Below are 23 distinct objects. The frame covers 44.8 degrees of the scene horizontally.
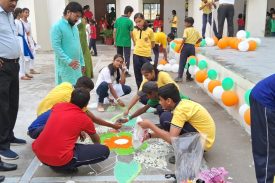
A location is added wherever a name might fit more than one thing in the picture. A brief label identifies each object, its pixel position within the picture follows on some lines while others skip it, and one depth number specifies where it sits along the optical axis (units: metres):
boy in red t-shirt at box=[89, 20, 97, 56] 12.01
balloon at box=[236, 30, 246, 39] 7.67
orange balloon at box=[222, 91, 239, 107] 4.68
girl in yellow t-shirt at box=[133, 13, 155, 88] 6.22
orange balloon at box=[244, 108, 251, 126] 3.94
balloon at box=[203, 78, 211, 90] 5.70
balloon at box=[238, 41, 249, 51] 7.05
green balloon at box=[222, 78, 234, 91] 4.75
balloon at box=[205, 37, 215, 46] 8.25
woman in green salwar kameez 7.27
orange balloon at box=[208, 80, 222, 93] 5.34
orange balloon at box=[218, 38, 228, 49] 7.57
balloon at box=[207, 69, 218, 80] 5.56
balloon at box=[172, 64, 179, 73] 8.54
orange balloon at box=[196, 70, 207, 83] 6.12
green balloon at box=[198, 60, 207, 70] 6.36
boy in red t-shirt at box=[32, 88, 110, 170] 3.08
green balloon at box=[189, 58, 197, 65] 7.03
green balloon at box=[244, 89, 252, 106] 3.98
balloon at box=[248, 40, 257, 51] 7.14
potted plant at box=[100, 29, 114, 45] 15.61
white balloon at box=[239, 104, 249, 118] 4.14
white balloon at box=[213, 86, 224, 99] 5.01
